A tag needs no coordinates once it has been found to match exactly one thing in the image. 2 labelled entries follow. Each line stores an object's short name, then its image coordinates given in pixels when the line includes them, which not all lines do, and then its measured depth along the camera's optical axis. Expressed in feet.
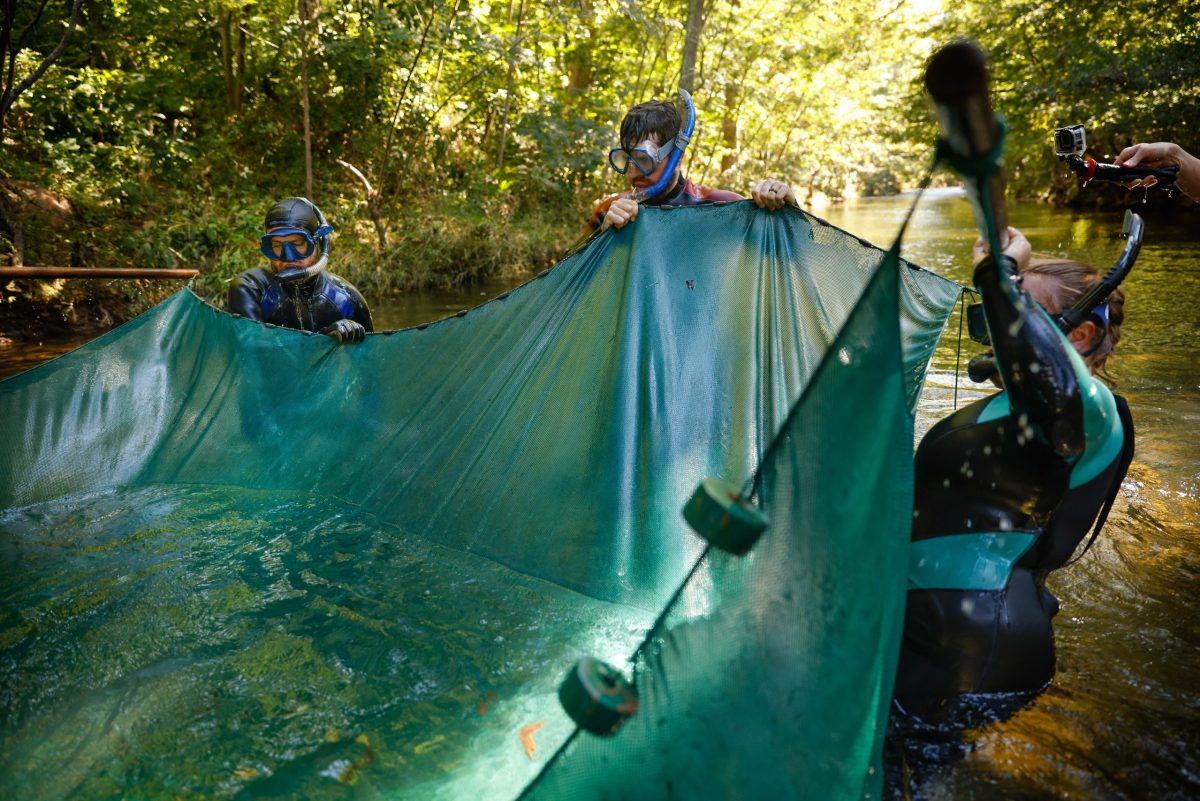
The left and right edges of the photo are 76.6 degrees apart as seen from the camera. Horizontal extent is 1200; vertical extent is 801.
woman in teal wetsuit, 5.02
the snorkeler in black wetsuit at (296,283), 12.70
